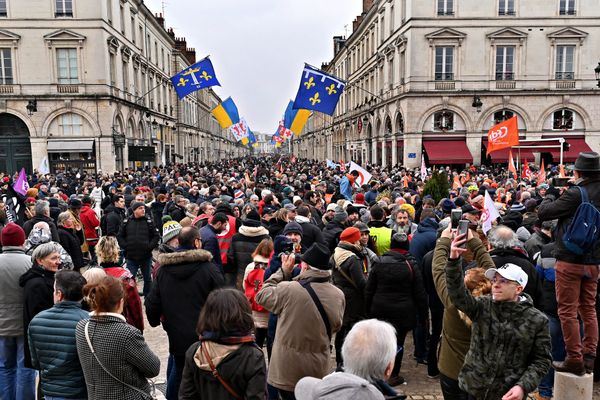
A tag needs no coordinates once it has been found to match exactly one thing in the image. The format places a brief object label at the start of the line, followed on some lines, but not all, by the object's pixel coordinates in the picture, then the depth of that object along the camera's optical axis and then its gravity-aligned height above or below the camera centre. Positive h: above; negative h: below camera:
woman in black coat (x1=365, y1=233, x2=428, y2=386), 5.88 -1.48
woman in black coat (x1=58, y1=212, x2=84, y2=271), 8.35 -1.19
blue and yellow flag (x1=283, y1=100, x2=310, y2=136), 26.38 +2.25
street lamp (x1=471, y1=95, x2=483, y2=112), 33.19 +3.80
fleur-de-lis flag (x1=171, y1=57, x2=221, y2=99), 24.19 +4.21
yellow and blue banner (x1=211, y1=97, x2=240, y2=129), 32.47 +3.56
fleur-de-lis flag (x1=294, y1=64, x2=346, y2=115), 19.89 +2.88
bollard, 5.15 -2.33
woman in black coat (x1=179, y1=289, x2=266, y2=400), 3.18 -1.19
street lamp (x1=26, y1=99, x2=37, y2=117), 32.81 +4.06
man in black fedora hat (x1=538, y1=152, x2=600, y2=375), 5.18 -1.23
